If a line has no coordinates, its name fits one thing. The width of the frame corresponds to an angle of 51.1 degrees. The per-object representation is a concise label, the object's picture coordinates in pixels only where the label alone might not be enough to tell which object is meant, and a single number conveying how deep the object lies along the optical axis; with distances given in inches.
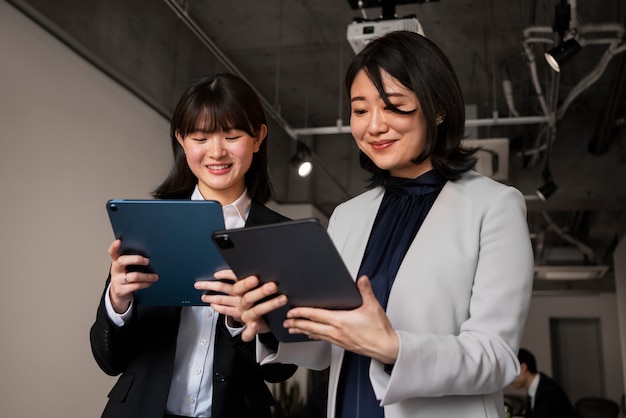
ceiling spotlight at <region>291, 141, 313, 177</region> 246.4
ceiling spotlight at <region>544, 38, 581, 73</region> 166.1
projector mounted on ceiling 158.1
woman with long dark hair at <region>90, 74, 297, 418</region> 60.9
